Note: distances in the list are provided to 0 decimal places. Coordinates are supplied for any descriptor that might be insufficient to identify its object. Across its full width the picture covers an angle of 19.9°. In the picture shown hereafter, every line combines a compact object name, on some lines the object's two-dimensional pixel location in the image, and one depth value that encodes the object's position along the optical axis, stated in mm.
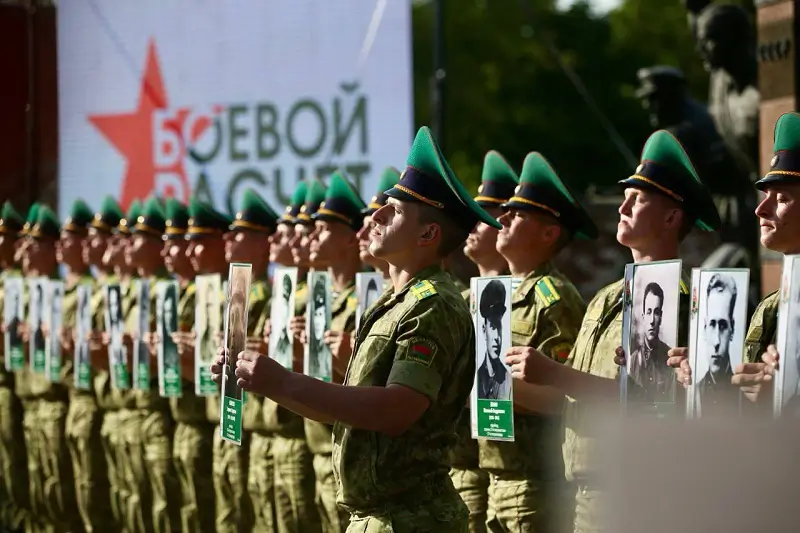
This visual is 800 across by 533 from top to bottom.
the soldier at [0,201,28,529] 18698
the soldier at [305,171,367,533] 11603
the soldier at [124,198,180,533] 14860
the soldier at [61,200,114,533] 16502
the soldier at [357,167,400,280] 10252
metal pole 19810
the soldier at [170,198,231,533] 13825
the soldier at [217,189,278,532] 12865
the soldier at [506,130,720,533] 8099
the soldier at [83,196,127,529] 15552
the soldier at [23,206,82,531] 17310
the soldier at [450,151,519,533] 10467
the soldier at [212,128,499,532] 6332
